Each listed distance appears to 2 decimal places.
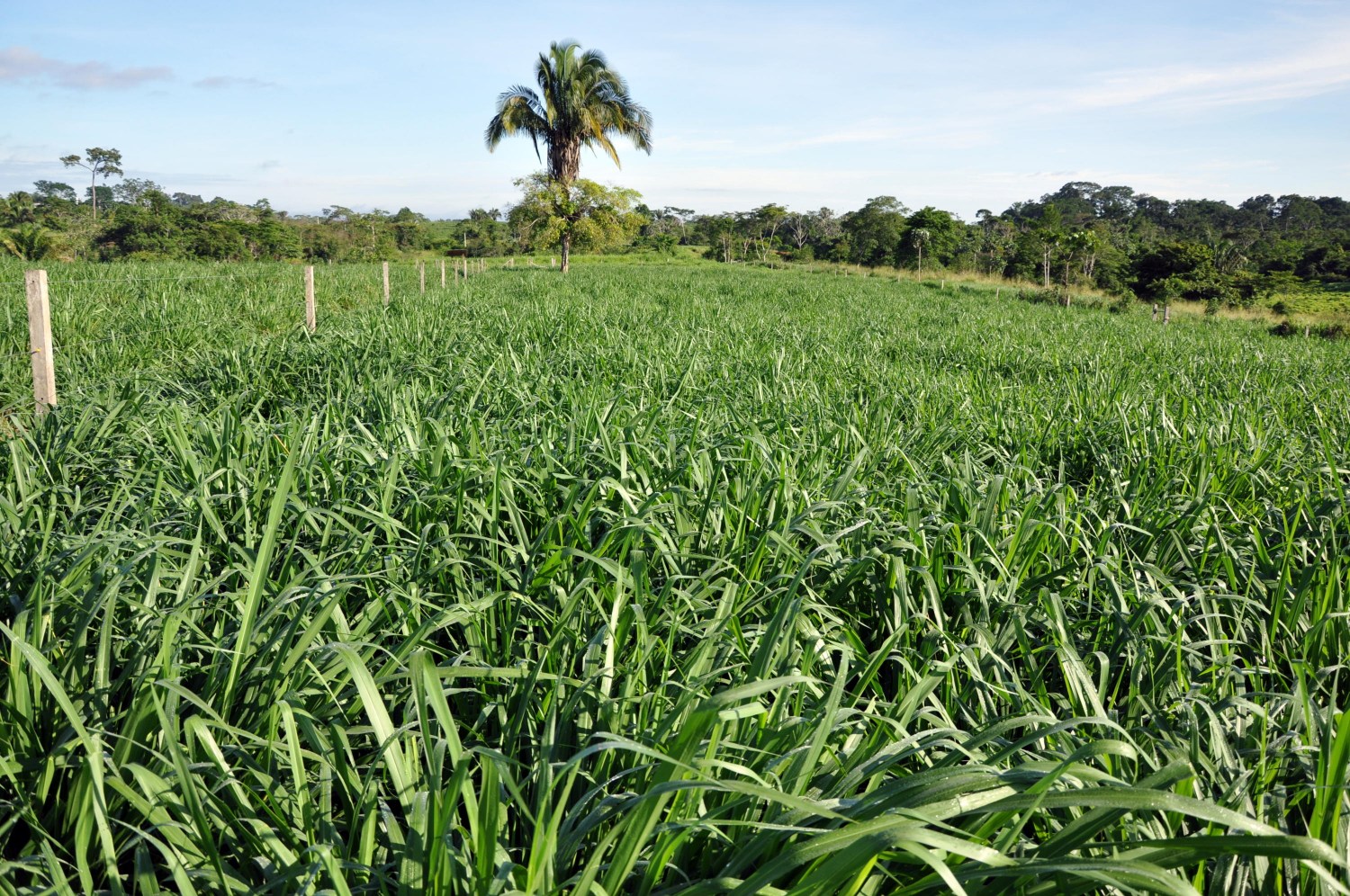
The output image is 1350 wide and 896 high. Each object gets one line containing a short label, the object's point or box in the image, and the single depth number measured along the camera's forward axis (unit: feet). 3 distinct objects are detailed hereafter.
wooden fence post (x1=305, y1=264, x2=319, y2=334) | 25.82
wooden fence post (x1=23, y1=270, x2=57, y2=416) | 14.29
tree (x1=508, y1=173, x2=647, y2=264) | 105.29
